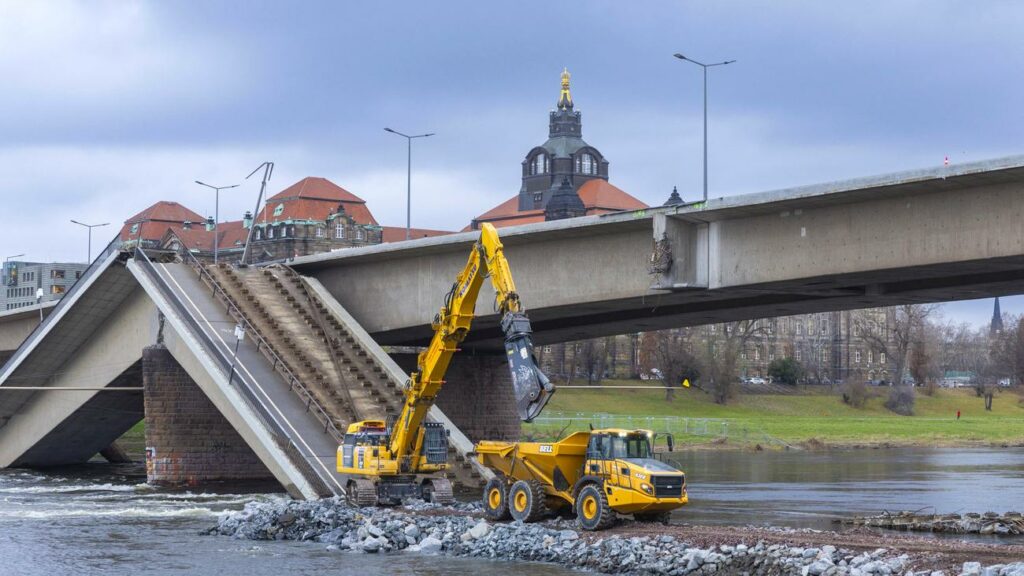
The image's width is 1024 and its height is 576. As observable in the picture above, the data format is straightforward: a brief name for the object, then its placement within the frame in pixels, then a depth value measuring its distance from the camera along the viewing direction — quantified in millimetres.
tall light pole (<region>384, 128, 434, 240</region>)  70125
